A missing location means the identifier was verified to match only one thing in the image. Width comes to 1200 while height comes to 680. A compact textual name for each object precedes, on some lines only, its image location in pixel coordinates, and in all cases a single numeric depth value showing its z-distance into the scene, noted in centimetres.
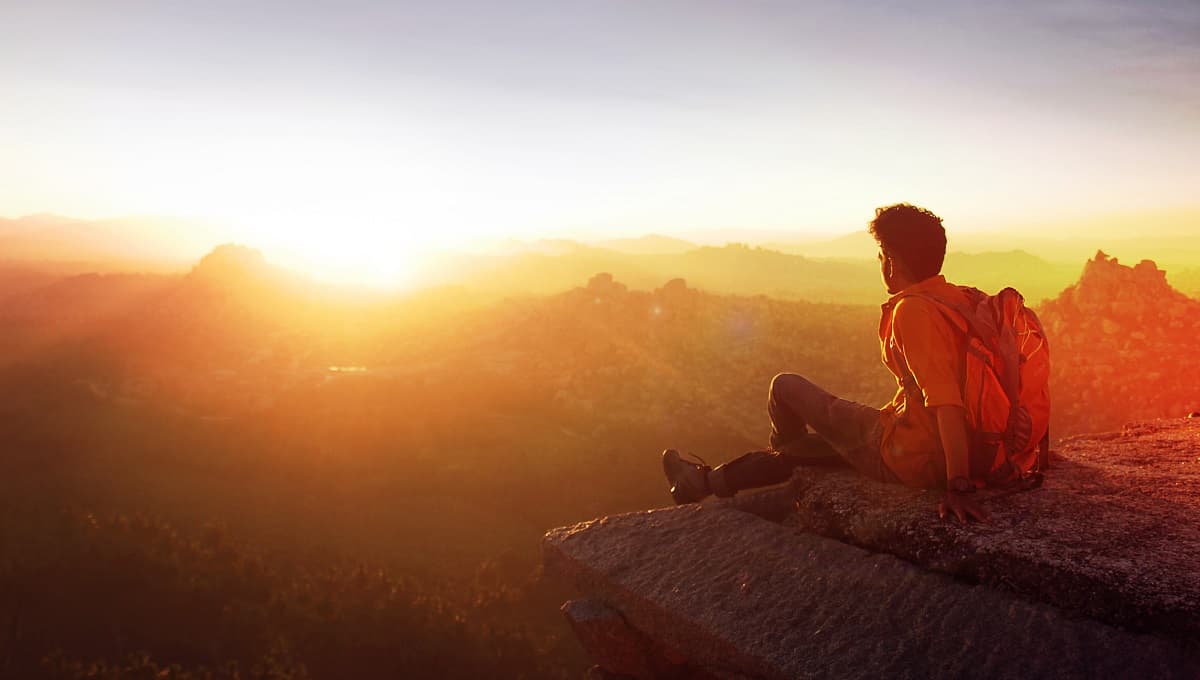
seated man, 399
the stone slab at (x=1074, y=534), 332
